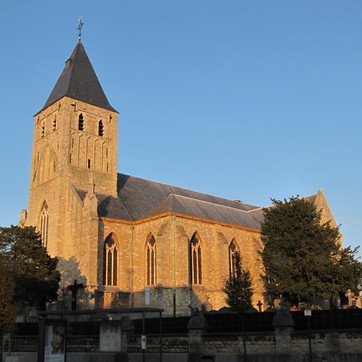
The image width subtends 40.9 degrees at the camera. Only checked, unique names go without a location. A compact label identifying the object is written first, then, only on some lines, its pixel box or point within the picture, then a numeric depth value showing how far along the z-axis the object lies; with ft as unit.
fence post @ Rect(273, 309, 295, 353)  57.16
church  112.57
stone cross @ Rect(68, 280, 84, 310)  110.32
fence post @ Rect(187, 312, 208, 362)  62.39
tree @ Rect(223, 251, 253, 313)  85.25
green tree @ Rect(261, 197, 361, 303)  97.09
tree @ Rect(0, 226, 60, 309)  103.91
